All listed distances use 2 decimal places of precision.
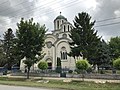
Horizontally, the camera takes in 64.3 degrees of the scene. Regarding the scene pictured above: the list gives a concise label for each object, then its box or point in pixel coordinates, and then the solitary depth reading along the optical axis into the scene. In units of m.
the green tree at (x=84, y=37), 20.07
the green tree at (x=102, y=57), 21.24
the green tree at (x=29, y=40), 16.64
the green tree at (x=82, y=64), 14.30
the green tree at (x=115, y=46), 25.20
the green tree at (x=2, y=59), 27.10
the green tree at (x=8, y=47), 29.71
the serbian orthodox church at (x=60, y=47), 25.15
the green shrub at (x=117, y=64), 12.65
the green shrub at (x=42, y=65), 16.95
